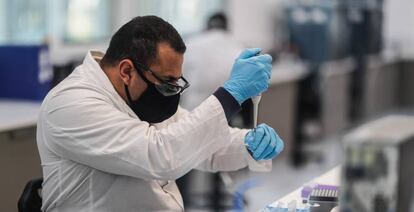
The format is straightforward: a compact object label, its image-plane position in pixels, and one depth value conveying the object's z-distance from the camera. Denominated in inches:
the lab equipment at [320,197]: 137.3
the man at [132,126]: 133.4
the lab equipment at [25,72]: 183.4
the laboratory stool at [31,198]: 140.0
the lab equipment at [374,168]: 120.5
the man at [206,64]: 215.3
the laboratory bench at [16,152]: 170.6
